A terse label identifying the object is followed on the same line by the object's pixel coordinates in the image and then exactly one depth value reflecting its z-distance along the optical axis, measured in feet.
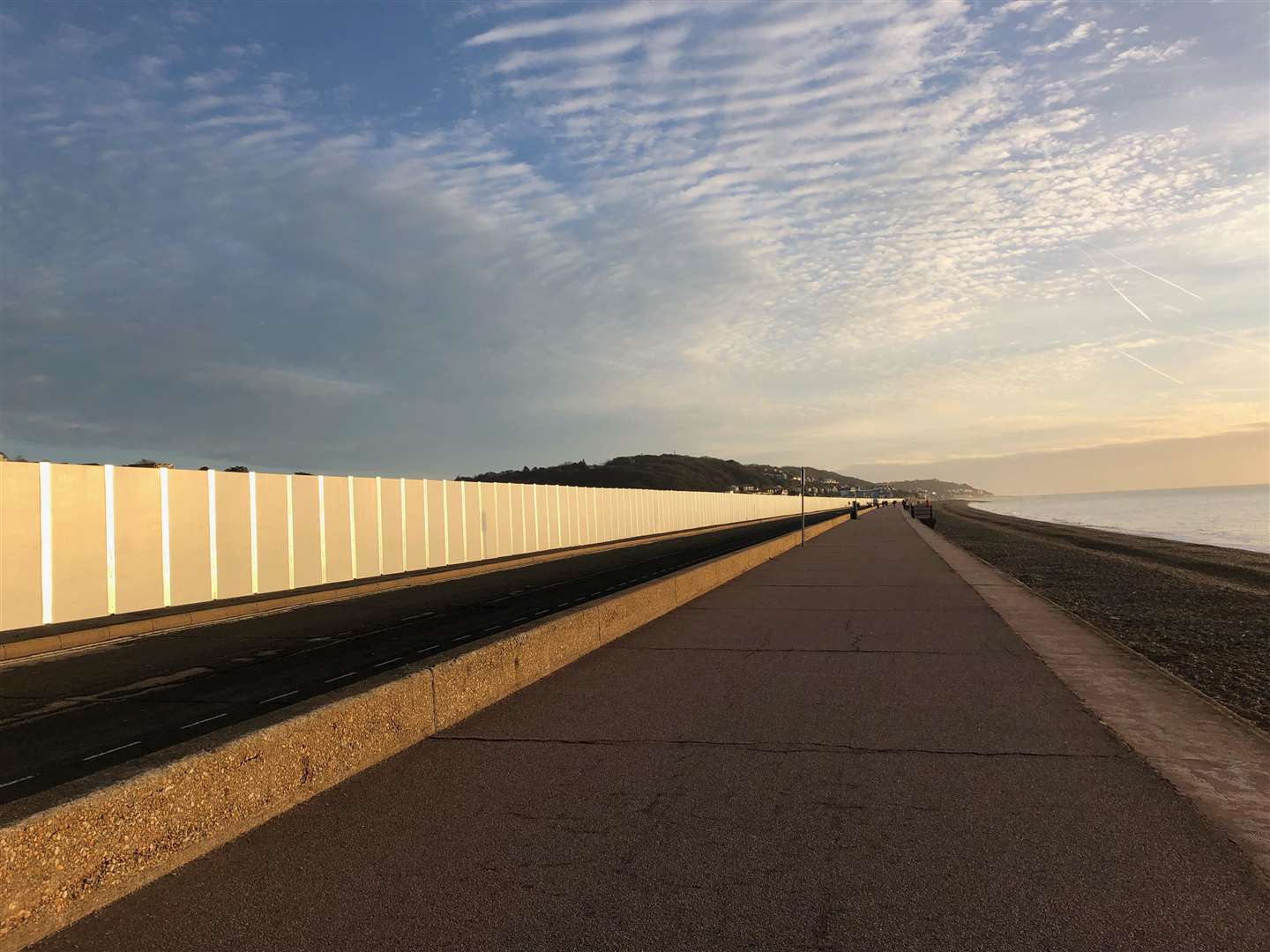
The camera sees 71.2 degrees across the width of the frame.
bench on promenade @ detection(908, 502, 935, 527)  230.34
